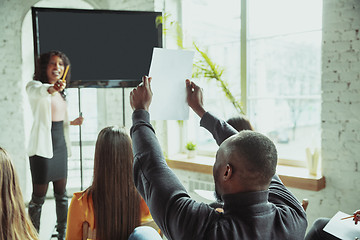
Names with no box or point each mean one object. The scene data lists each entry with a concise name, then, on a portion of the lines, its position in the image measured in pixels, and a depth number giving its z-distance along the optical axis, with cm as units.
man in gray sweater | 71
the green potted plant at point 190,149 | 358
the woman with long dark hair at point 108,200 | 154
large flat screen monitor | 272
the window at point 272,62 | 292
